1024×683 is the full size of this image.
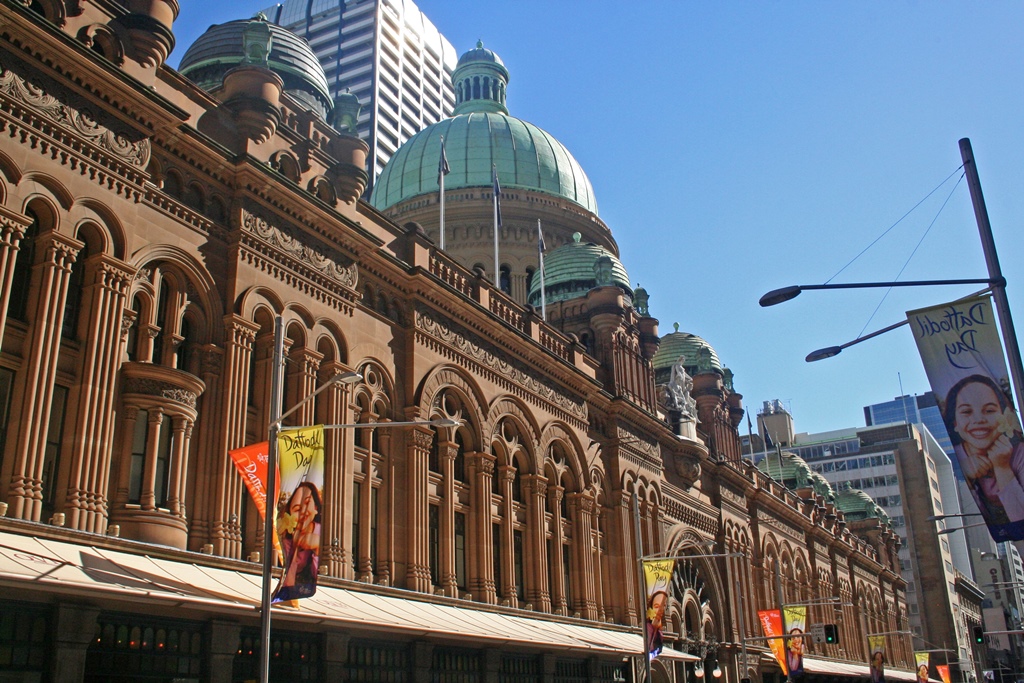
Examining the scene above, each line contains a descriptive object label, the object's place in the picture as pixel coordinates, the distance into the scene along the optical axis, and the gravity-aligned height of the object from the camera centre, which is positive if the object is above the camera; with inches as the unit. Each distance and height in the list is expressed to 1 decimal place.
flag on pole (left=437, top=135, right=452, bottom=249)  1777.8 +863.3
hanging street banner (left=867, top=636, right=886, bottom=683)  2797.7 +49.9
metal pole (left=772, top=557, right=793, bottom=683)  1932.8 +113.1
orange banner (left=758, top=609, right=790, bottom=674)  1943.9 +96.2
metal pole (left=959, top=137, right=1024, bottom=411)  610.2 +231.6
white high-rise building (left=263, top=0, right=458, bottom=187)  6043.3 +3691.8
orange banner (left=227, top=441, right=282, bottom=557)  773.9 +167.1
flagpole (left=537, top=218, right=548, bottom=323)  1864.7 +759.3
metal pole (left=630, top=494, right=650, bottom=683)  1386.6 +117.8
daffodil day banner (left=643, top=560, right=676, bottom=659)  1453.0 +125.8
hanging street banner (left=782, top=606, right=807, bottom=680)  2038.3 +91.0
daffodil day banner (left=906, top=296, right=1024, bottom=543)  620.4 +150.9
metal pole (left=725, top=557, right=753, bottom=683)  2089.1 +141.4
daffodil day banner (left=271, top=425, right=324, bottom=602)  764.6 +134.2
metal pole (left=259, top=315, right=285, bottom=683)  691.4 +140.7
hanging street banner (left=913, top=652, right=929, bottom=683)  3179.6 +34.8
